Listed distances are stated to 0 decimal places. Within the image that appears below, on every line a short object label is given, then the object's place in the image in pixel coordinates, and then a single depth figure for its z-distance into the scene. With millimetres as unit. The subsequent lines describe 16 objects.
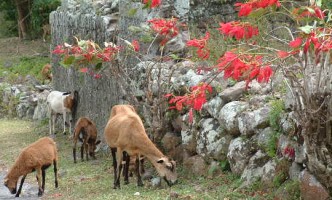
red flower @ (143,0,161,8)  7530
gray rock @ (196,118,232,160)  10016
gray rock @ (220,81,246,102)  10125
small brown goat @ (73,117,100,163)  14484
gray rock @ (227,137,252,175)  9305
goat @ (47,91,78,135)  18023
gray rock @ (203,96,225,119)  10242
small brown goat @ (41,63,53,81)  26516
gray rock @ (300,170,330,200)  7664
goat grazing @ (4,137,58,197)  11359
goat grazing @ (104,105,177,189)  10430
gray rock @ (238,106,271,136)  9175
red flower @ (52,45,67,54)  13497
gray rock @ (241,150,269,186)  8969
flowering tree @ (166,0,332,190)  6434
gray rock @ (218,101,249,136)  9602
